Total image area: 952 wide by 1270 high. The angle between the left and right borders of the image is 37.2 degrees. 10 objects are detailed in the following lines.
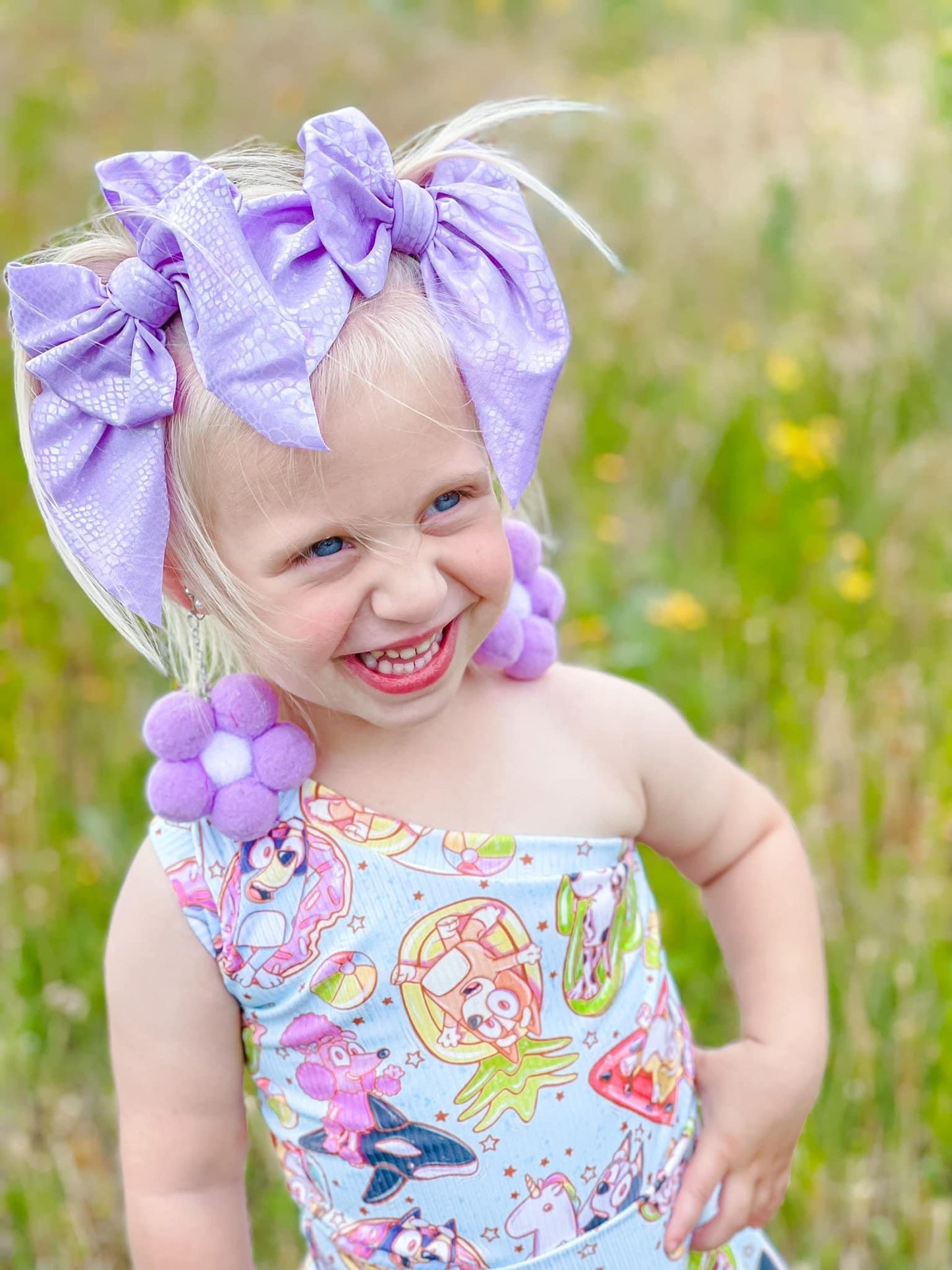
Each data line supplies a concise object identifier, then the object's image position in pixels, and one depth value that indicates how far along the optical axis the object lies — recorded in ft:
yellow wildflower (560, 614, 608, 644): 8.06
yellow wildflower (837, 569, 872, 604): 8.58
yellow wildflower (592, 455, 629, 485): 9.95
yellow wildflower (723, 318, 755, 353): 11.48
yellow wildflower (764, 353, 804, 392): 10.25
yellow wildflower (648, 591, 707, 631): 8.11
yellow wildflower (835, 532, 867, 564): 8.89
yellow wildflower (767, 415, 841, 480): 9.14
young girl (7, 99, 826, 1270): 3.37
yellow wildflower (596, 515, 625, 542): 9.24
